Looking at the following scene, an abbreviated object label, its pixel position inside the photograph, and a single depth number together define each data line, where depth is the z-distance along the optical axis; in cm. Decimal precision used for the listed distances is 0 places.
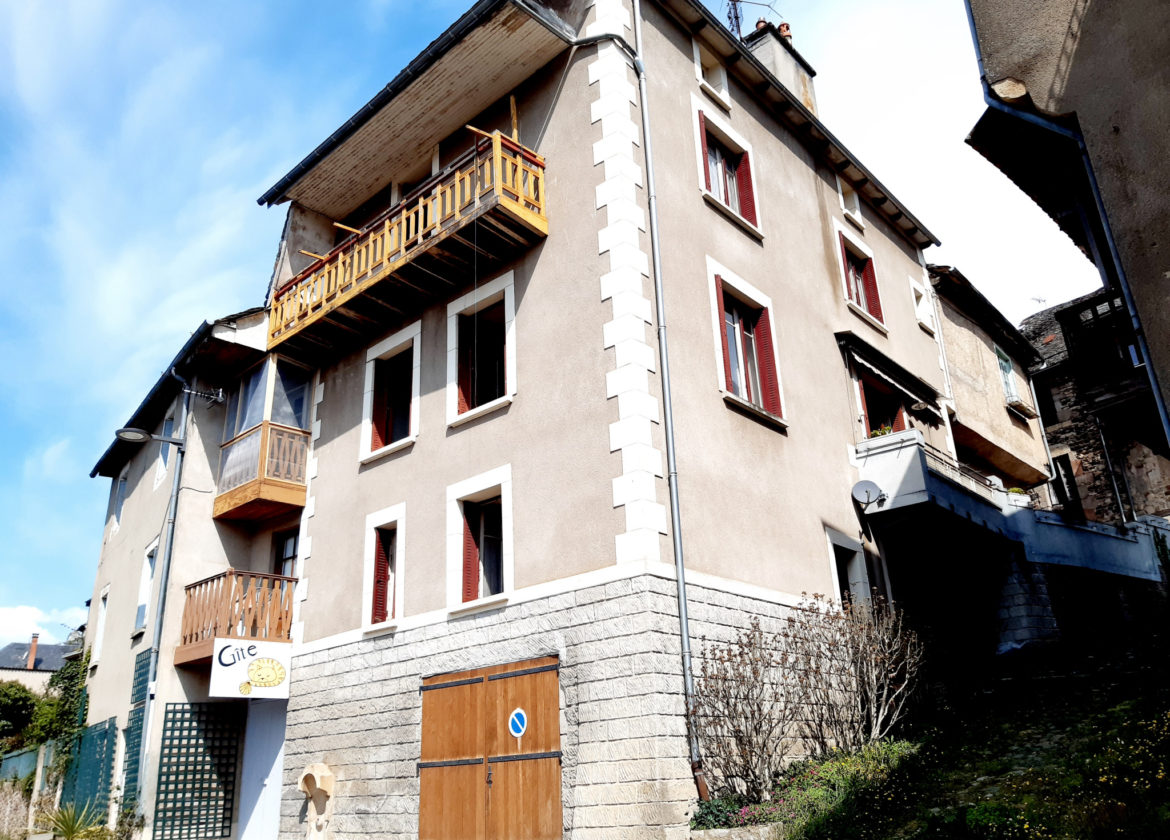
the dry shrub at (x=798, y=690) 1023
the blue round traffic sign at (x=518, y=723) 1100
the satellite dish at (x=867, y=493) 1440
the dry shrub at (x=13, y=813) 1945
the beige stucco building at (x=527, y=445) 1101
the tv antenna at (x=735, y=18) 1991
